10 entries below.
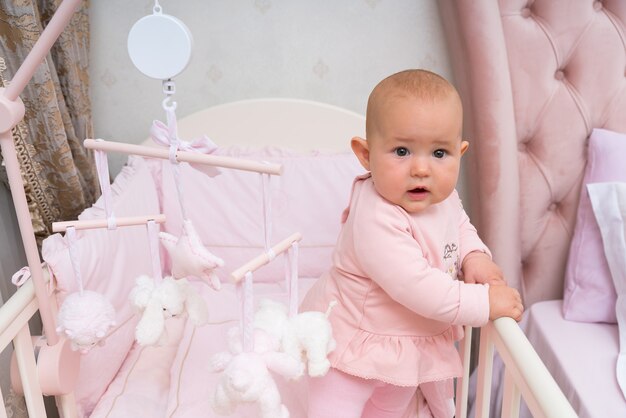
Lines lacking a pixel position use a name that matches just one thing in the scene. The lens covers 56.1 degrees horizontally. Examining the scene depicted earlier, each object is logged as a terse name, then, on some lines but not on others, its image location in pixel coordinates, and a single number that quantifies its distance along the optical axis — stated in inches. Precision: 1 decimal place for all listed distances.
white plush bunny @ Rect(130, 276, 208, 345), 32.2
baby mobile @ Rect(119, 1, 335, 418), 27.2
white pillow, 51.3
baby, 32.0
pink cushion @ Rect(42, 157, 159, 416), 38.4
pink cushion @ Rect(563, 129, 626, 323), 54.1
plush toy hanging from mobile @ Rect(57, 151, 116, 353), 33.8
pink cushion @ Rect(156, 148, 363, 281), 56.7
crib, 31.8
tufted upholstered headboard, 53.9
